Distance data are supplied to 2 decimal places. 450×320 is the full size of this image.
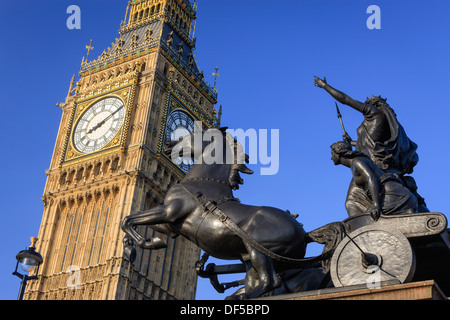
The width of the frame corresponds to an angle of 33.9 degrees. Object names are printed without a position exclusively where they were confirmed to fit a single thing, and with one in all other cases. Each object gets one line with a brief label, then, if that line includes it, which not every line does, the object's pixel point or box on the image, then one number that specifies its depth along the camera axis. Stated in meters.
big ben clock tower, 42.66
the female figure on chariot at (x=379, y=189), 7.58
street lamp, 15.69
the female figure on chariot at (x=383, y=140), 8.52
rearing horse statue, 7.47
